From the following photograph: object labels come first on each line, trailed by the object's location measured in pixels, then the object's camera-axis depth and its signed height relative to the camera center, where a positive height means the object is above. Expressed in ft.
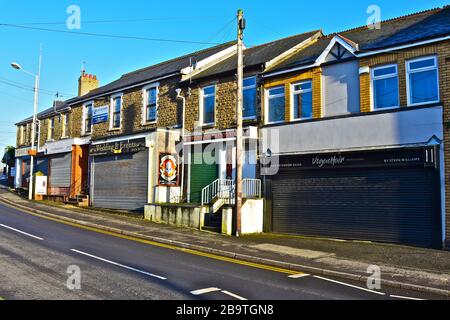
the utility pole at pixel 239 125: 51.88 +7.52
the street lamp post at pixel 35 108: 92.81 +17.42
